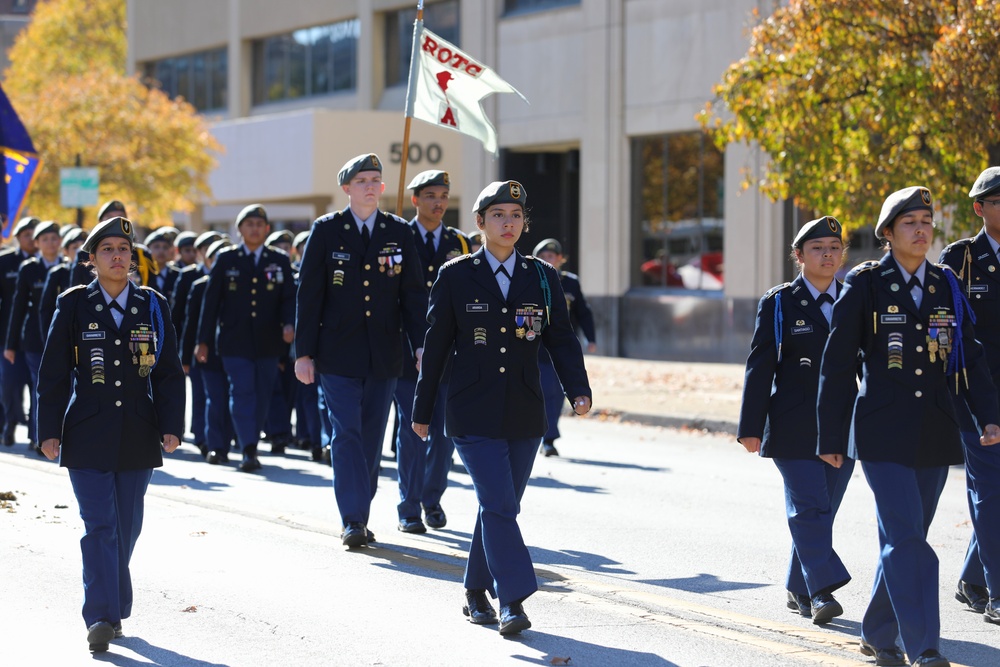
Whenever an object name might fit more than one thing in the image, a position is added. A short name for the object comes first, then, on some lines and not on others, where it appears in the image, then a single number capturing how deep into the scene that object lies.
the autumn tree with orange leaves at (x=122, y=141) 33.81
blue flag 14.88
